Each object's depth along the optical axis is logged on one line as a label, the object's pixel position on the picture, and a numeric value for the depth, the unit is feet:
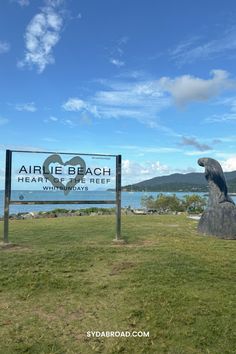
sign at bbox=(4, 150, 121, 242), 23.45
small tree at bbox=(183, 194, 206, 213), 71.50
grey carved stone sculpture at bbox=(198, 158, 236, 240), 28.14
